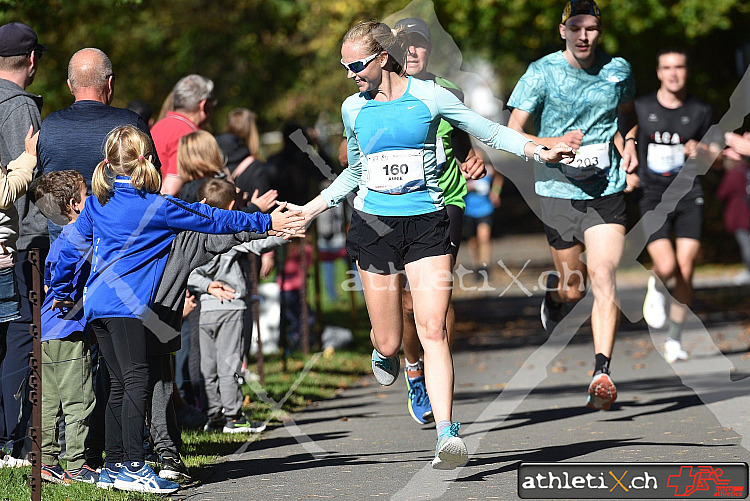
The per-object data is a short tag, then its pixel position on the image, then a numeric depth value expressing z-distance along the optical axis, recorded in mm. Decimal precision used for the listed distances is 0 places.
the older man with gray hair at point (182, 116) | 18234
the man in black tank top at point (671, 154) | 21234
